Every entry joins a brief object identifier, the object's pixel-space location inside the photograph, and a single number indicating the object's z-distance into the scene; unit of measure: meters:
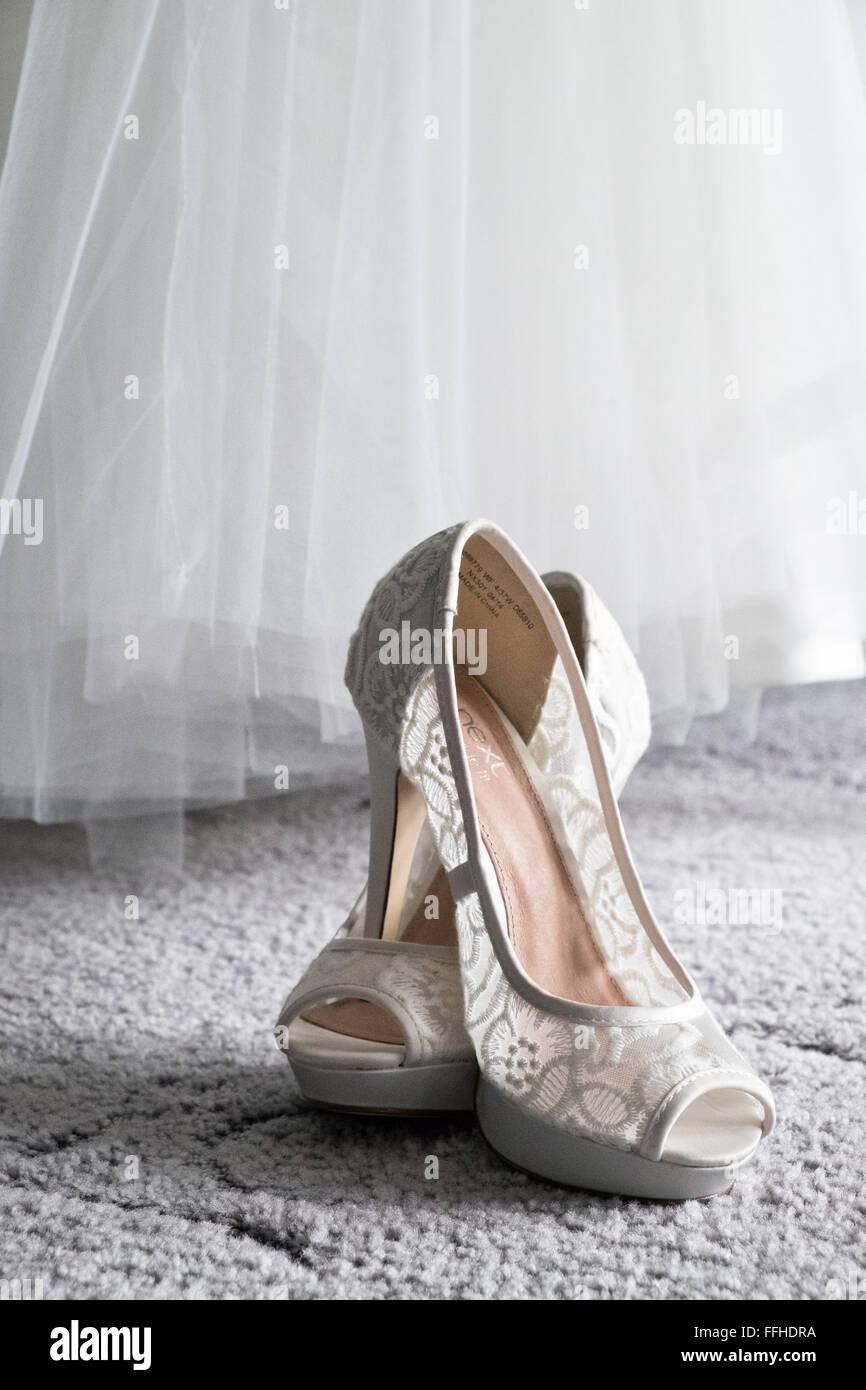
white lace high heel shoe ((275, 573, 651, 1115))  0.67
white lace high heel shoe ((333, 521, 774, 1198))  0.60
